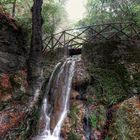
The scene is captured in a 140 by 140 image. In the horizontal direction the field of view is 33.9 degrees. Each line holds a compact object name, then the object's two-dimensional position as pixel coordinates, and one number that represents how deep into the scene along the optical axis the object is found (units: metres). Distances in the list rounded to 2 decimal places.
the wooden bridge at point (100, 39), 9.36
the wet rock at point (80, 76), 8.46
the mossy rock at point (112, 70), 8.16
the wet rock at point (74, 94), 8.19
